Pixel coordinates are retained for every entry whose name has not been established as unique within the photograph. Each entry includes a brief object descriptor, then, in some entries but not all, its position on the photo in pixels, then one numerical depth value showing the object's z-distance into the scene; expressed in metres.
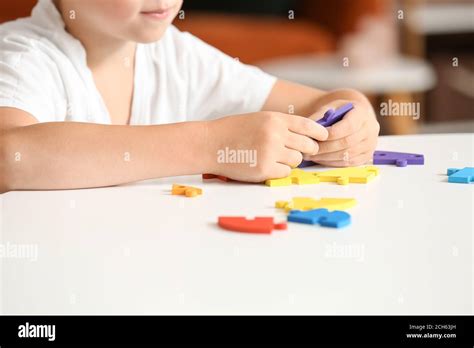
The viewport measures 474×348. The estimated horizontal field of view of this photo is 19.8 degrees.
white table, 0.80
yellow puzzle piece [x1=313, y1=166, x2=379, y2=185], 1.05
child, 1.05
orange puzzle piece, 1.01
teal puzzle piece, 1.04
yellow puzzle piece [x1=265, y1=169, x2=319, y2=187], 1.05
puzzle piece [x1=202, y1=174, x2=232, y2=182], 1.07
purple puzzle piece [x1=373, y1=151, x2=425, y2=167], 1.11
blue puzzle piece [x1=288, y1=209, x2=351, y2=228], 0.92
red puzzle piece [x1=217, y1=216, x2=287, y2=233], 0.91
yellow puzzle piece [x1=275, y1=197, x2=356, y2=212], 0.96
